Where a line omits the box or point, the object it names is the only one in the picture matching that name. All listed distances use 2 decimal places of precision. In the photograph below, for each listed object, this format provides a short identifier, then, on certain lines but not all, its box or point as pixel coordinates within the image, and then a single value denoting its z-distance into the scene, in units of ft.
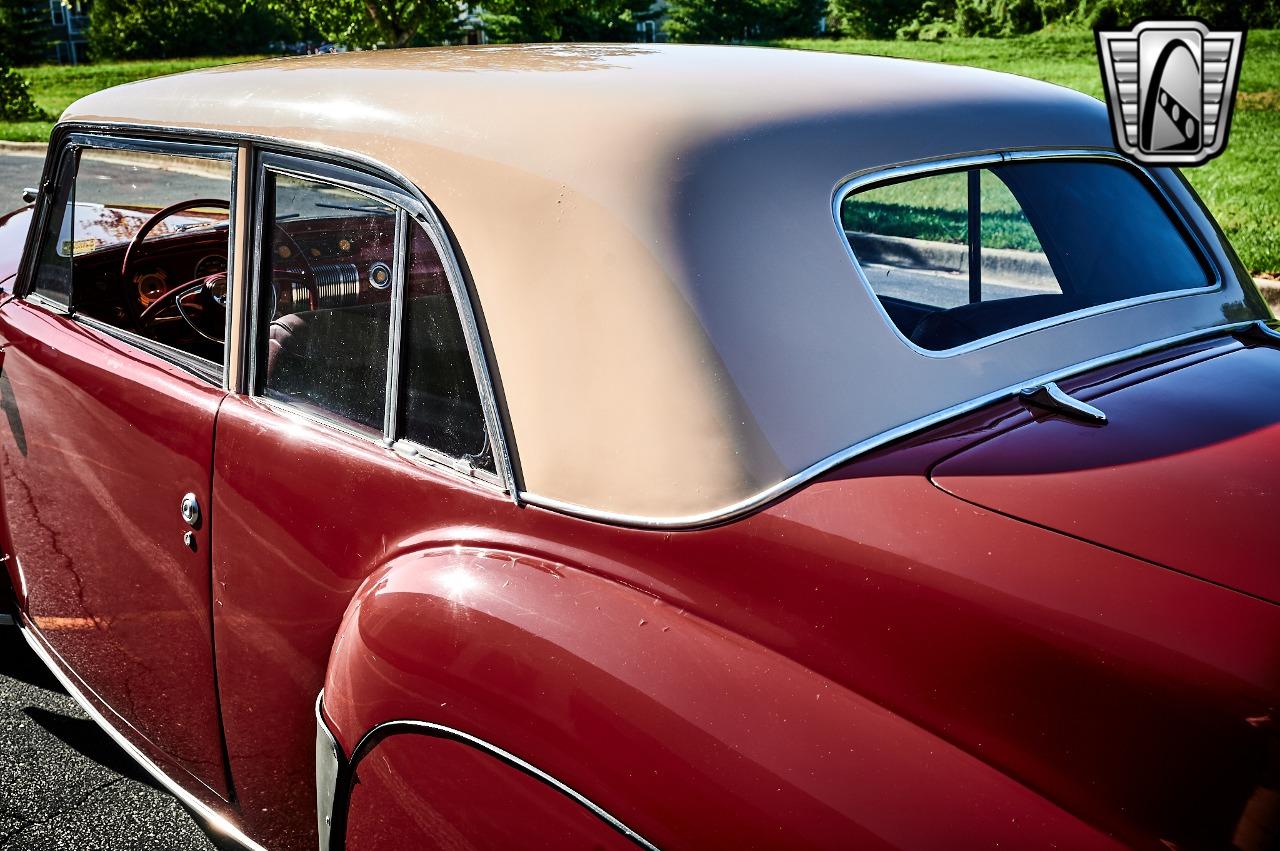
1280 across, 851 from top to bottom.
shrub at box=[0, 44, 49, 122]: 84.99
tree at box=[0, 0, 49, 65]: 141.08
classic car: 3.97
